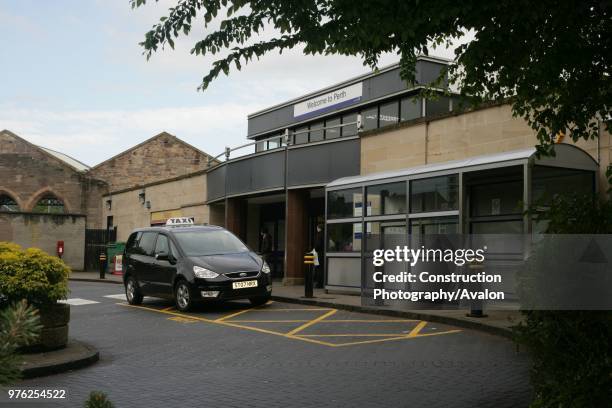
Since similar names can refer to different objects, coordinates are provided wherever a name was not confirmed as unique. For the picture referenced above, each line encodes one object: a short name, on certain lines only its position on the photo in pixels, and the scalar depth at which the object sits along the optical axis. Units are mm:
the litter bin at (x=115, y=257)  30797
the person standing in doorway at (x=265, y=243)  24016
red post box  35406
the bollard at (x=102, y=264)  28156
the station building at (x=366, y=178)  14102
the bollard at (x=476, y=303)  11991
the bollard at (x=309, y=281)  16430
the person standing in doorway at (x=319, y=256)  20312
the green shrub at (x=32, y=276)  8617
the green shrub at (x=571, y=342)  4414
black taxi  14172
